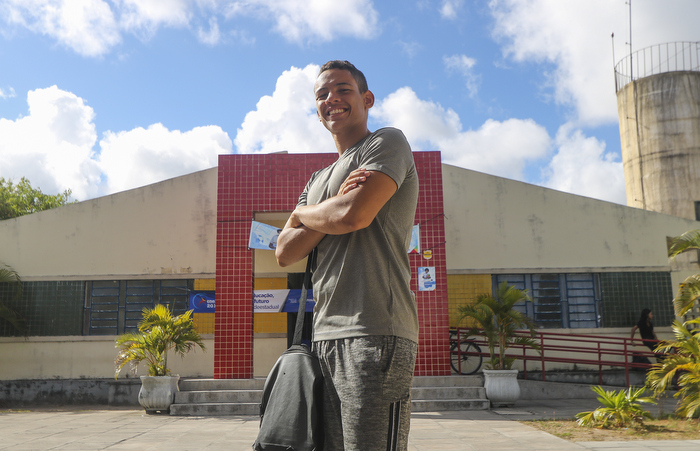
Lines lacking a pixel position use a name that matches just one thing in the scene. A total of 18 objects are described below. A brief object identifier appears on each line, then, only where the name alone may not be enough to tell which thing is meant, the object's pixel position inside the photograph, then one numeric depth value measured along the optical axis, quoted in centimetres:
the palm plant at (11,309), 1217
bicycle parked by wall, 1209
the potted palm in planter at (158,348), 934
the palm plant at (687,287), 980
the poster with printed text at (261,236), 1009
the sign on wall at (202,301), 1250
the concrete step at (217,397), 943
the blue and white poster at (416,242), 1018
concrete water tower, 1762
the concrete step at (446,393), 935
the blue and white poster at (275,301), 1076
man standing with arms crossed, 143
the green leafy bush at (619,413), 686
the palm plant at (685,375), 700
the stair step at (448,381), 970
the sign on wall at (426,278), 1020
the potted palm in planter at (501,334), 958
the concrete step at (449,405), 913
